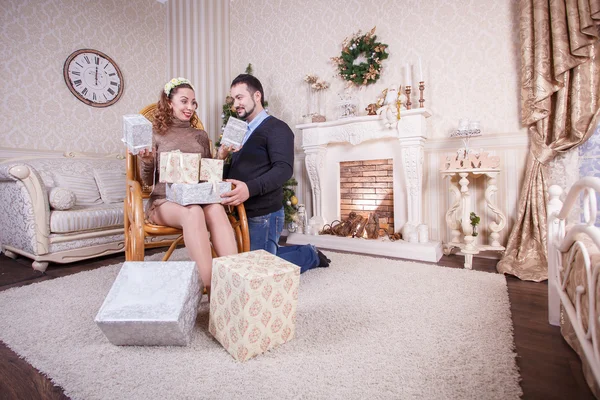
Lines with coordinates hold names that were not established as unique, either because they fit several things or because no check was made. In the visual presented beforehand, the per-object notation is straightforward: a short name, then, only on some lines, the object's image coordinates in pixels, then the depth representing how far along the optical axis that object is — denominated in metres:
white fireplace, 2.72
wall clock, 3.63
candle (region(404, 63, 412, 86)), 2.80
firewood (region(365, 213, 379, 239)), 3.03
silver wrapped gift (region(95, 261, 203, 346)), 1.16
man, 1.88
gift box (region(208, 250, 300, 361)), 1.10
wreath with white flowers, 3.11
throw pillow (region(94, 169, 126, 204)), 3.21
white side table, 2.38
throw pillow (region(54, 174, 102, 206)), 3.02
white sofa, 2.44
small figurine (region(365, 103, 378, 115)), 3.02
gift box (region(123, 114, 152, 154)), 1.42
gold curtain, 2.11
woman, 1.46
